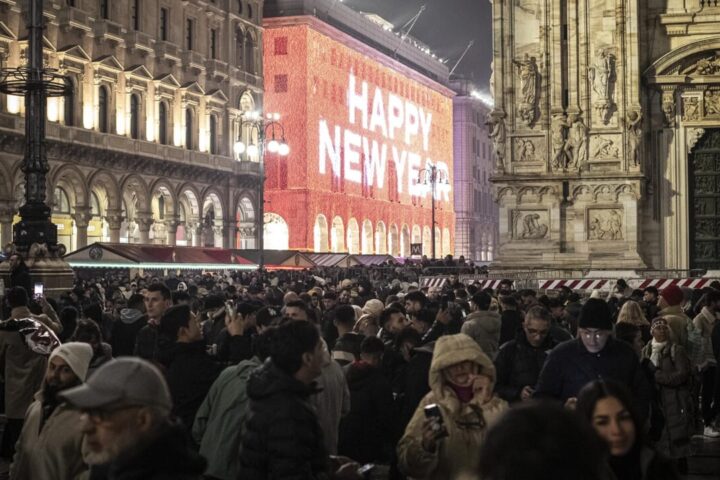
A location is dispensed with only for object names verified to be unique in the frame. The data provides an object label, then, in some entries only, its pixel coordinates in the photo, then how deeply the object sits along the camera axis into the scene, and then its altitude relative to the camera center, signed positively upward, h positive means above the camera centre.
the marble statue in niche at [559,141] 28.02 +2.47
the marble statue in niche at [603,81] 27.75 +3.78
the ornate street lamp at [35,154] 21.16 +1.74
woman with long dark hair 5.06 -0.70
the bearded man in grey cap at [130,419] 4.30 -0.58
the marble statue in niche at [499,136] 28.48 +2.64
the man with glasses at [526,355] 8.87 -0.73
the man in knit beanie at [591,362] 7.64 -0.67
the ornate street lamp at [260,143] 42.93 +4.70
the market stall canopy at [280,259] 44.59 -0.17
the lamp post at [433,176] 51.12 +3.15
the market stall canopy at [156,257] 34.56 -0.08
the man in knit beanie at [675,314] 12.95 -0.67
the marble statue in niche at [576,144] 27.92 +2.41
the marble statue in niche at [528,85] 28.17 +3.74
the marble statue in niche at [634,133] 27.69 +2.62
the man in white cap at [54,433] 6.21 -0.90
